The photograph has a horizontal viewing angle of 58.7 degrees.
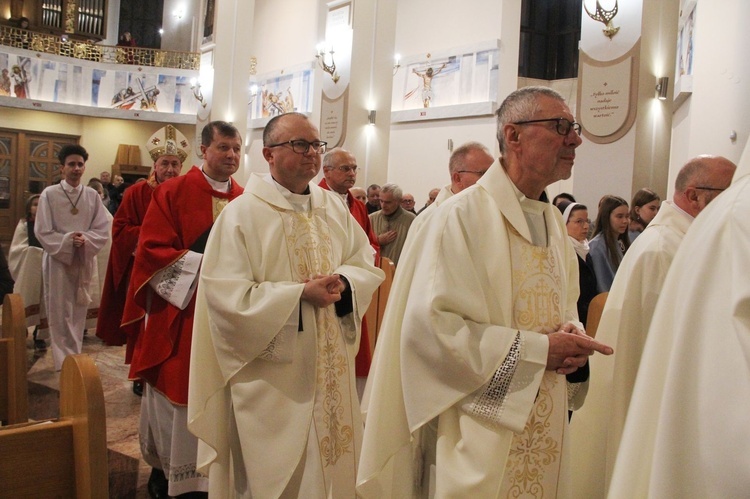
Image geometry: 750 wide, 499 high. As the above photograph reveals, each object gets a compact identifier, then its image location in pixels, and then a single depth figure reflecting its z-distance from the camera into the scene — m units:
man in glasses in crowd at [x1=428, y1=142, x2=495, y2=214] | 3.73
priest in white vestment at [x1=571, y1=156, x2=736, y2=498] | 2.53
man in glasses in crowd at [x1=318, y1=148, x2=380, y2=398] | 5.09
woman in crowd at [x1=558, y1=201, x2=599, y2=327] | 4.32
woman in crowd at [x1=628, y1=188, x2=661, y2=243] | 5.20
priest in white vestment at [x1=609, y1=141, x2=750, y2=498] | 1.26
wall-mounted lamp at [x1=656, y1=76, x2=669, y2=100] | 6.98
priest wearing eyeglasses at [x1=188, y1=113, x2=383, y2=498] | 2.69
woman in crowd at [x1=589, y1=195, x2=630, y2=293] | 4.45
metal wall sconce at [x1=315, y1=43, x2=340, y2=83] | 11.19
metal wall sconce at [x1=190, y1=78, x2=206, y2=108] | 15.45
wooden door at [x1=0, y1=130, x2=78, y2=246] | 18.73
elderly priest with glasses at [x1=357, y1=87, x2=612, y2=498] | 1.94
